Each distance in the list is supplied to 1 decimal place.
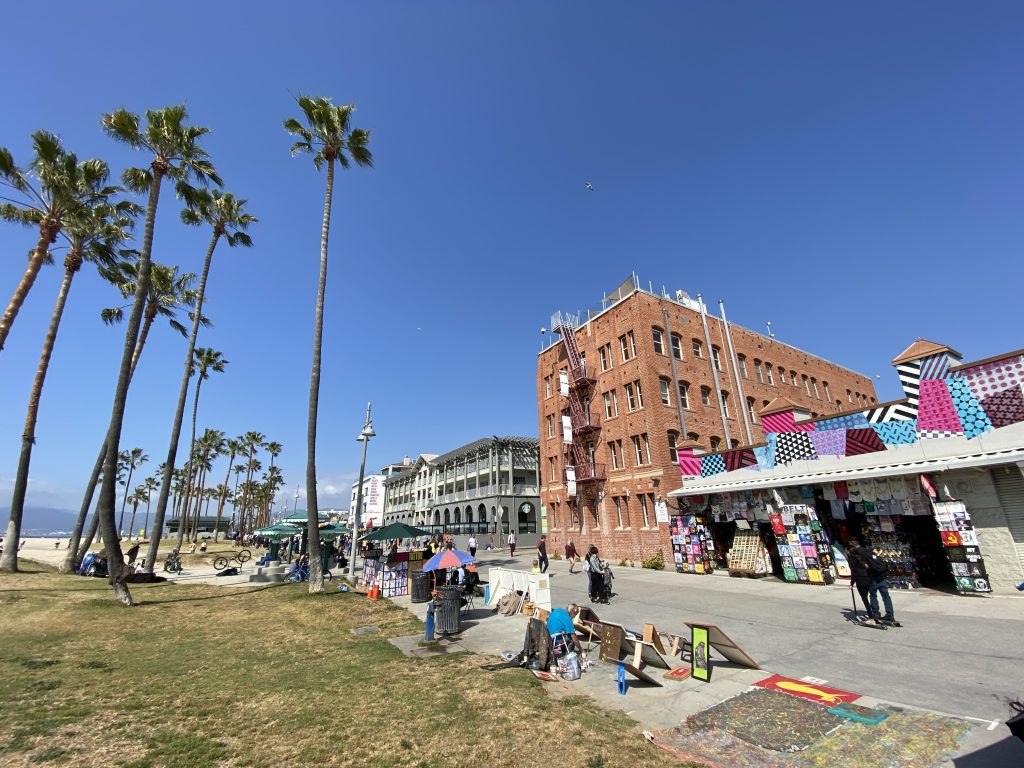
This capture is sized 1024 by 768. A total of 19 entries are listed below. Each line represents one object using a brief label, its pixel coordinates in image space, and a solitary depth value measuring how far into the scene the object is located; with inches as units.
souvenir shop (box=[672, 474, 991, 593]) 492.7
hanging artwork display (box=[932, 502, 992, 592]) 478.3
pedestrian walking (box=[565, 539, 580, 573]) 922.1
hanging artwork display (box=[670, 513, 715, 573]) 801.6
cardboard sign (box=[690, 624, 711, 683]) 283.0
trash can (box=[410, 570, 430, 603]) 631.8
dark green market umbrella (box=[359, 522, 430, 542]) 804.6
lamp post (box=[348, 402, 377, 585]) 853.2
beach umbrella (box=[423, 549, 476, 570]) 510.3
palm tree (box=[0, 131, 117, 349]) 804.0
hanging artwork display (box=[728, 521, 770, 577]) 709.9
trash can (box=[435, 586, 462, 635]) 433.7
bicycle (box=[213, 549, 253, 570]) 1131.9
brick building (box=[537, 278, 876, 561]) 1031.0
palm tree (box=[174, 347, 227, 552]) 1848.2
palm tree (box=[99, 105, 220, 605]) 613.6
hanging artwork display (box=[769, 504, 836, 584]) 626.2
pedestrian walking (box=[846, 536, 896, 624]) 385.7
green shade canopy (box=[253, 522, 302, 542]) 1058.7
